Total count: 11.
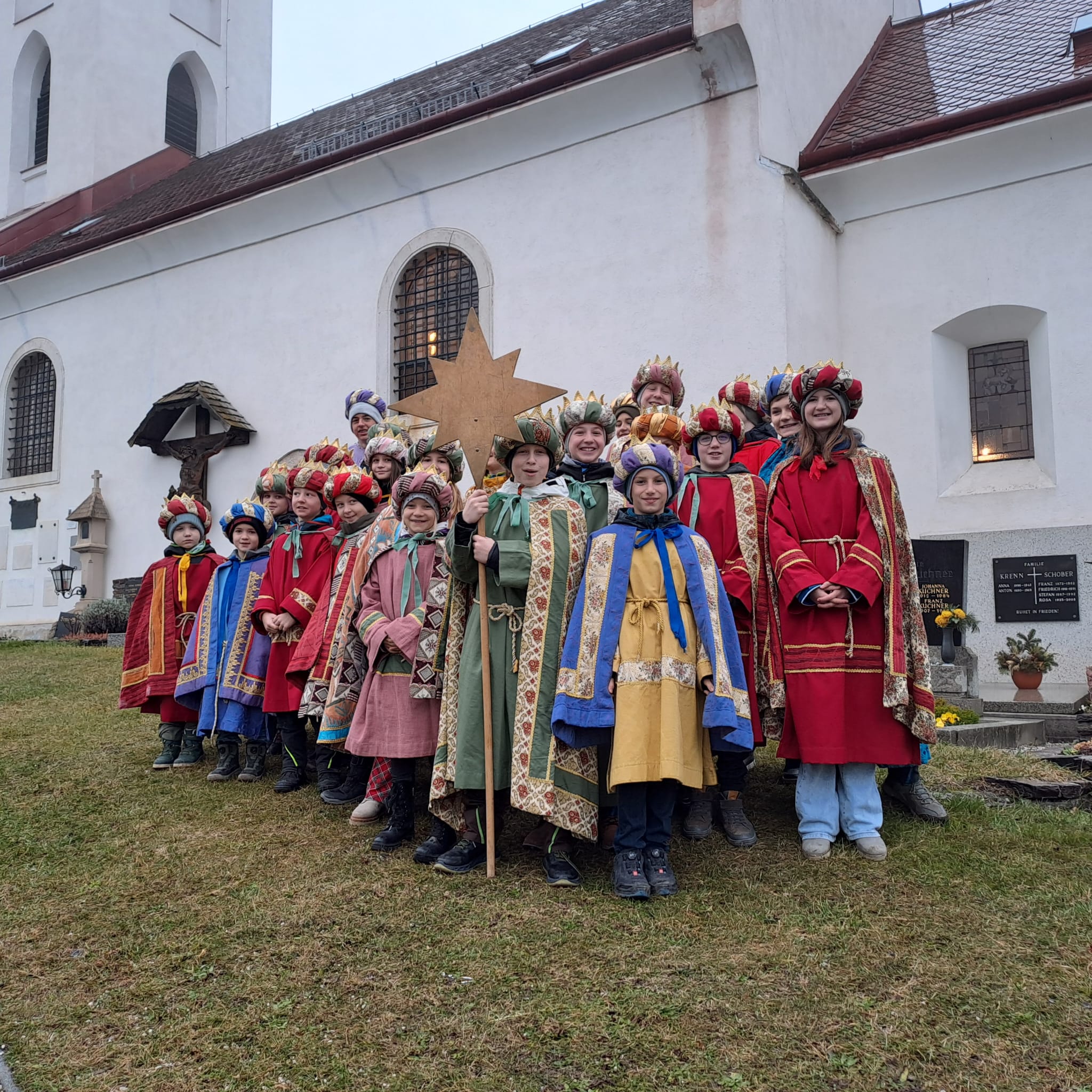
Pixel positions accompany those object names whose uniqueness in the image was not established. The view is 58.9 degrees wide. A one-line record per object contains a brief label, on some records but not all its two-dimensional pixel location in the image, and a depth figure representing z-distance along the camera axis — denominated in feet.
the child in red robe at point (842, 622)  13.43
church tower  67.67
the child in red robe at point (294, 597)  18.33
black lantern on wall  54.49
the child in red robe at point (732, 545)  14.34
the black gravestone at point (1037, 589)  31.50
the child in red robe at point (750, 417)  17.48
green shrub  50.16
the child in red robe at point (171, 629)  20.89
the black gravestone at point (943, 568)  29.25
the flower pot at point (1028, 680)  28.32
